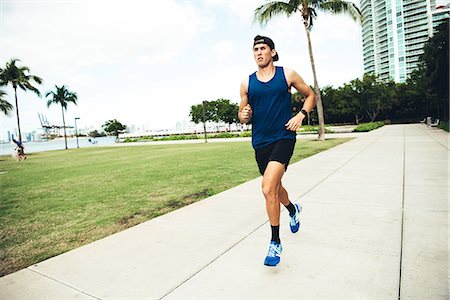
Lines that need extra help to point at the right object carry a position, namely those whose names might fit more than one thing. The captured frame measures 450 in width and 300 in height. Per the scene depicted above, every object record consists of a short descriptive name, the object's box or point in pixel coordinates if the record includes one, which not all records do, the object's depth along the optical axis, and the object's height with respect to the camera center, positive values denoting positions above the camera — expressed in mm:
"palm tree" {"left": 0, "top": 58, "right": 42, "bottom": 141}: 33750 +8282
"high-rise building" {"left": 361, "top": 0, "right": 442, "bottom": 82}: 118125 +38902
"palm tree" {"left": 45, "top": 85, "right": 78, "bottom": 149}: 46875 +7553
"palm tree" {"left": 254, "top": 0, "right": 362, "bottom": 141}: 17422 +7333
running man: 2625 +143
